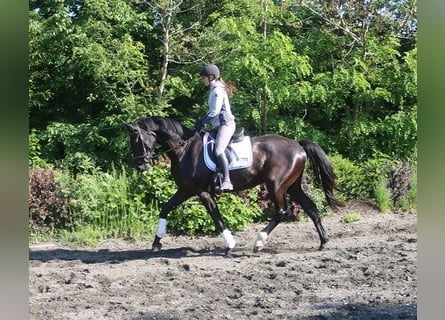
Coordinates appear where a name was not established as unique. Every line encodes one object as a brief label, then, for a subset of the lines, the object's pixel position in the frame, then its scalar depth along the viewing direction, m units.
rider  6.16
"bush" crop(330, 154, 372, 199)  9.18
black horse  6.36
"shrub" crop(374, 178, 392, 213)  8.91
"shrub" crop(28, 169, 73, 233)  7.54
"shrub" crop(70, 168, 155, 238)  7.70
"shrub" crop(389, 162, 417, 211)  9.03
